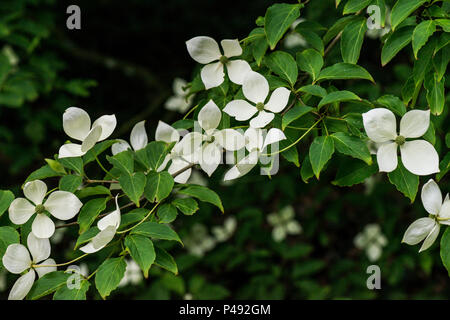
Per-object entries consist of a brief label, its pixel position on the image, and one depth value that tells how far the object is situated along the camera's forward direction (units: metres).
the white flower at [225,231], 2.30
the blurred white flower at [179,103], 1.92
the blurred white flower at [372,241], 2.28
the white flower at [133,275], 2.01
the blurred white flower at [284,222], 2.41
